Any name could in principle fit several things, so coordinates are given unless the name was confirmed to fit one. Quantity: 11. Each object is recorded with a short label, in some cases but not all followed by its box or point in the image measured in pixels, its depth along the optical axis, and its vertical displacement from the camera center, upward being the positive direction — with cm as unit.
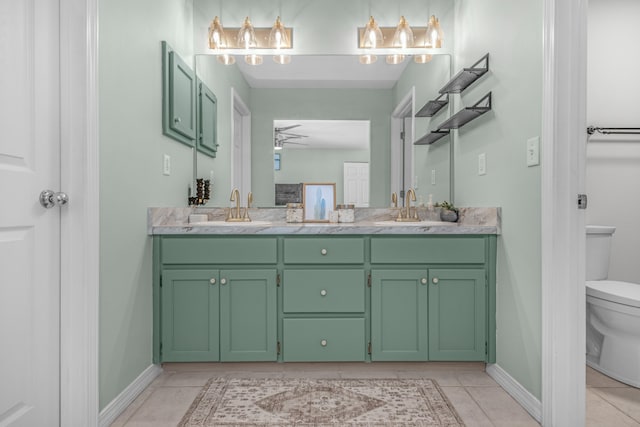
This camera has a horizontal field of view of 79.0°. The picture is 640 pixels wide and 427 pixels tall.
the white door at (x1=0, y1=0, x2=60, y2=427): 124 -2
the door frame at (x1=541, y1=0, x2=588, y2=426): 151 +6
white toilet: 192 -55
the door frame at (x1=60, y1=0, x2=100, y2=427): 147 +2
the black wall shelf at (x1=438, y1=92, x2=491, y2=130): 208 +55
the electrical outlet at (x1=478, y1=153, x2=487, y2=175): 213 +26
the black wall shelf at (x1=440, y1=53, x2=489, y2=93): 212 +77
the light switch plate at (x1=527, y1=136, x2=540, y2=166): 163 +26
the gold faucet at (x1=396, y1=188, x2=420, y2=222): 256 +0
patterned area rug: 162 -88
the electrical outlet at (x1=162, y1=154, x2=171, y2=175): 212 +25
